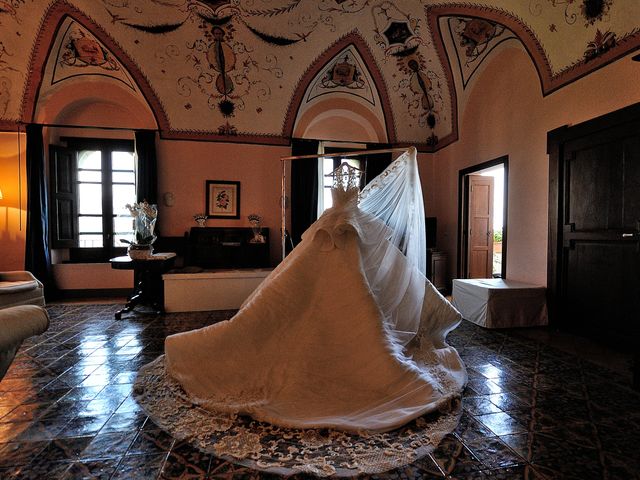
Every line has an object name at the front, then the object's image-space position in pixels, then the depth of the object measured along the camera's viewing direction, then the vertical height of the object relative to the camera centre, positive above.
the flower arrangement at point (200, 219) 5.92 +0.20
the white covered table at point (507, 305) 3.92 -0.90
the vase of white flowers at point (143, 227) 4.42 +0.05
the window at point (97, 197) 6.01 +0.62
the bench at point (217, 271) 4.77 -0.63
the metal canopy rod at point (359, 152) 3.46 +0.83
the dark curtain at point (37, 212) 5.51 +0.31
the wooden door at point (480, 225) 5.88 +0.10
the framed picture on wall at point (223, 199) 6.12 +0.58
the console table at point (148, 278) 4.37 -0.72
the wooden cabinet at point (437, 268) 5.96 -0.70
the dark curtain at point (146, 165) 5.77 +1.14
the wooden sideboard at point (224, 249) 5.66 -0.33
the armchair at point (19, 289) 3.87 -0.72
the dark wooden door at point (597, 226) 3.14 +0.05
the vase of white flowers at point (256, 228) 5.82 +0.04
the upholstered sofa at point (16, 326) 1.50 -0.46
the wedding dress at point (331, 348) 1.95 -0.79
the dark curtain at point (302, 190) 6.27 +0.77
